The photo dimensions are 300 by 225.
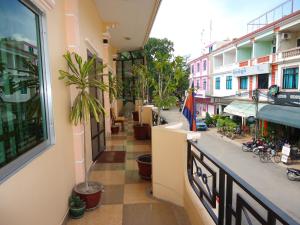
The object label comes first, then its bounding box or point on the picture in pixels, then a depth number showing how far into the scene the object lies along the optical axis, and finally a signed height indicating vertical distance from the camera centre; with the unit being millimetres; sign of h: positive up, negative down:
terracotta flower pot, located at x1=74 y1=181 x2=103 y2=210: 2705 -1271
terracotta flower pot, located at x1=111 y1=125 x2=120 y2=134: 7242 -1180
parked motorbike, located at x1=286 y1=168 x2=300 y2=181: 6562 -2587
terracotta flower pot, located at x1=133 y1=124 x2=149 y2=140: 6453 -1144
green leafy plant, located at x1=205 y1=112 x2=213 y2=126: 16469 -2156
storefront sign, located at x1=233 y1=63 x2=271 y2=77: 11345 +1351
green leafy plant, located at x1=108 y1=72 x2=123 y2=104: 6324 +357
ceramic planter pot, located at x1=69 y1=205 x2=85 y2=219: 2576 -1430
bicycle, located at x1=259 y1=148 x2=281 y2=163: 8719 -2650
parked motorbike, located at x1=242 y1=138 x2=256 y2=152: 10055 -2549
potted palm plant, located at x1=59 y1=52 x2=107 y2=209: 2598 -74
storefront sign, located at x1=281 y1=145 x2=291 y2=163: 8188 -2388
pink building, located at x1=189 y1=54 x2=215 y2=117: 19562 +1099
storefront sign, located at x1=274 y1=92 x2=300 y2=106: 9289 -307
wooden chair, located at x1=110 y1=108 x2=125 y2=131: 7750 -949
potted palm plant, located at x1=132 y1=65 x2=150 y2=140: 6453 -400
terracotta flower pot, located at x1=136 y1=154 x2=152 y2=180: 3559 -1246
